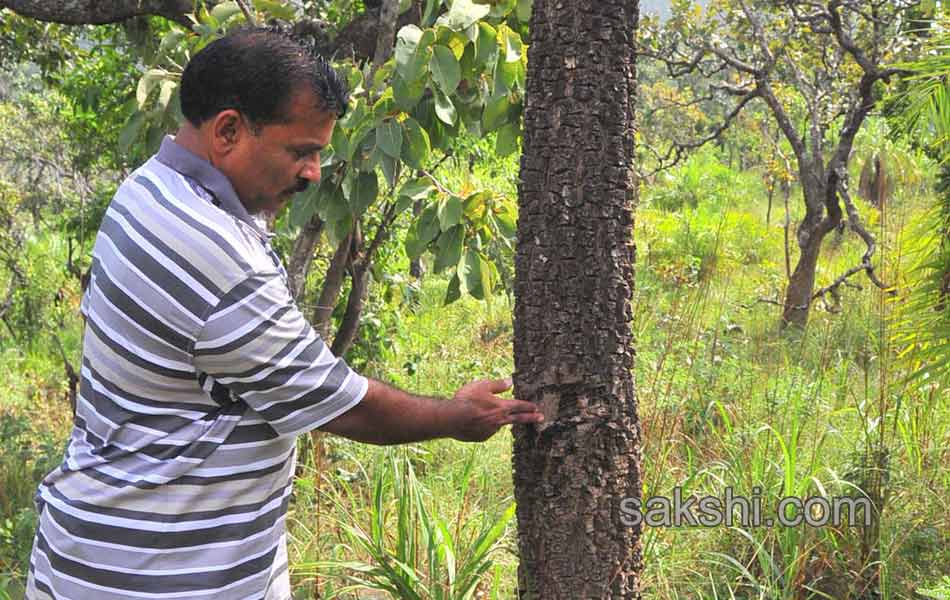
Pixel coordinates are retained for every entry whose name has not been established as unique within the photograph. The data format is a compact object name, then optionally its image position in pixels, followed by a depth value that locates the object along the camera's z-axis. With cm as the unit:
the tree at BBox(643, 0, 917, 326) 677
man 161
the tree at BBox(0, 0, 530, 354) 259
